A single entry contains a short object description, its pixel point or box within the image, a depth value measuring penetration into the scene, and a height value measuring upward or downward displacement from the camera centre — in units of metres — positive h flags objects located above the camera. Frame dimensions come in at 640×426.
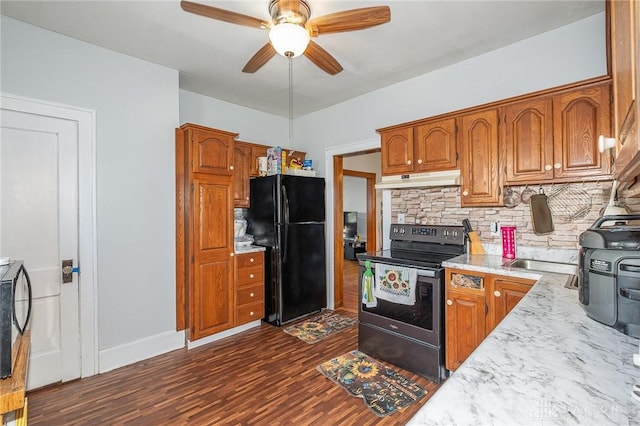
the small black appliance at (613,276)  0.94 -0.22
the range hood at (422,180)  2.53 +0.30
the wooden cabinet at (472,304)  2.00 -0.67
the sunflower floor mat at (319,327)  3.16 -1.31
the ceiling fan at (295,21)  1.67 +1.15
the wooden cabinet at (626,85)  0.69 +0.36
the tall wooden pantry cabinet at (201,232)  2.92 -0.17
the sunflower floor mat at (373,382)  2.04 -1.31
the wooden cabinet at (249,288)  3.27 -0.83
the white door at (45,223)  2.20 -0.05
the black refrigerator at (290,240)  3.39 -0.31
